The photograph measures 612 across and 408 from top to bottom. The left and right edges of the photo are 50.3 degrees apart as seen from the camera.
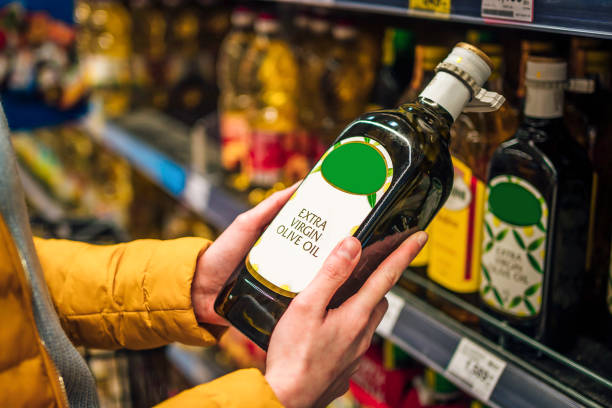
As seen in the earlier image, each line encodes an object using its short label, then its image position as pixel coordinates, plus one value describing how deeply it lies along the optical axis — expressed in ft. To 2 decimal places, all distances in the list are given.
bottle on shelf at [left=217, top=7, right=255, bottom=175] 5.84
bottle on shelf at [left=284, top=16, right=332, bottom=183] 5.25
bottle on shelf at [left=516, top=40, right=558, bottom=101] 3.00
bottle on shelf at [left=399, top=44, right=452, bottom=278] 3.56
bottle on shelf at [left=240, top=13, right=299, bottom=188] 5.18
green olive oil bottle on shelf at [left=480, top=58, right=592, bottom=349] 2.86
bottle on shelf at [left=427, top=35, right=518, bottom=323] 3.42
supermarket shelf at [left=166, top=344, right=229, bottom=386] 7.21
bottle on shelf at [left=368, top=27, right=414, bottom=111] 4.28
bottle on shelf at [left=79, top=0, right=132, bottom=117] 8.09
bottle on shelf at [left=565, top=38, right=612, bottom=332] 3.20
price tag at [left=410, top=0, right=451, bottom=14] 2.86
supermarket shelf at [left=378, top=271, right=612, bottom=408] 2.71
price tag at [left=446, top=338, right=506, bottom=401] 2.96
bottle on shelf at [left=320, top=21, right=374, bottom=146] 5.25
